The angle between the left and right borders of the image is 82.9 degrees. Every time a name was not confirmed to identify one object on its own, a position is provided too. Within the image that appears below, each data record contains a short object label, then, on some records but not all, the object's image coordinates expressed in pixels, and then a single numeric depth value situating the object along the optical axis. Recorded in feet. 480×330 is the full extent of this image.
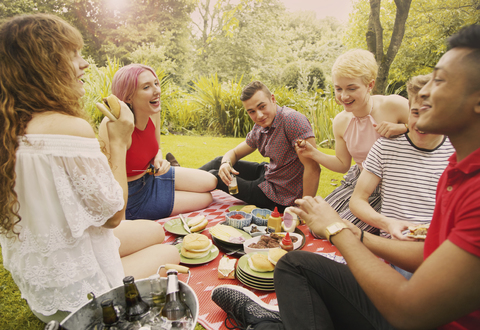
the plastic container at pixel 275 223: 8.00
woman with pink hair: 8.65
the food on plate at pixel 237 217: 8.76
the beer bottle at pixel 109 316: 3.05
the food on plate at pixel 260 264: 5.91
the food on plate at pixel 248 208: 9.83
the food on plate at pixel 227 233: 7.57
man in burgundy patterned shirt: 9.64
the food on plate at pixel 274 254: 5.91
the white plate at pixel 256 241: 6.88
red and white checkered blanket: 5.41
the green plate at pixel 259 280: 5.82
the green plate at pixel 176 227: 8.35
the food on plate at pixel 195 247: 7.04
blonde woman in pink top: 7.67
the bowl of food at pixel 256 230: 8.14
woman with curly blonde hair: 3.53
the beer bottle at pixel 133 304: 3.24
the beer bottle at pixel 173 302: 3.22
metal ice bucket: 3.03
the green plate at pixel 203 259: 6.89
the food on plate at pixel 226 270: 6.41
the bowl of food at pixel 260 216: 8.84
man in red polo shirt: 2.36
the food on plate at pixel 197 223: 8.45
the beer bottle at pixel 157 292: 3.54
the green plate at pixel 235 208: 10.53
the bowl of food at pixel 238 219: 8.45
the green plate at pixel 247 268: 5.87
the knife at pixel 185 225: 8.38
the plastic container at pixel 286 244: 6.62
